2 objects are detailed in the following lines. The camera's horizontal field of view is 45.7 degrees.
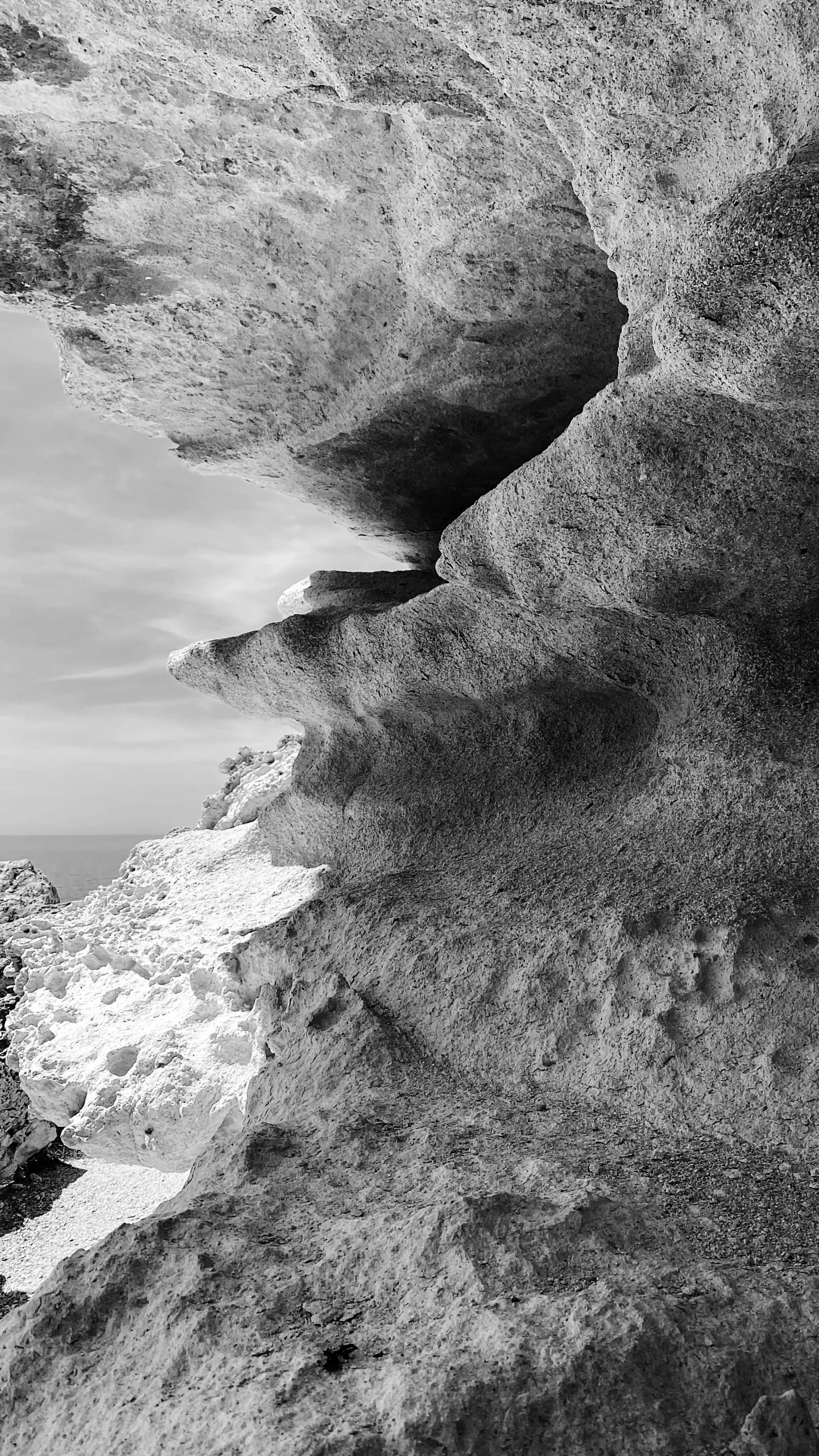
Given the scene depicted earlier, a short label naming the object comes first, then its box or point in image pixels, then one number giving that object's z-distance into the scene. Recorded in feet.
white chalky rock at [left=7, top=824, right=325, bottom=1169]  11.35
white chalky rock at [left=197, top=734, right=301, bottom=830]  18.24
